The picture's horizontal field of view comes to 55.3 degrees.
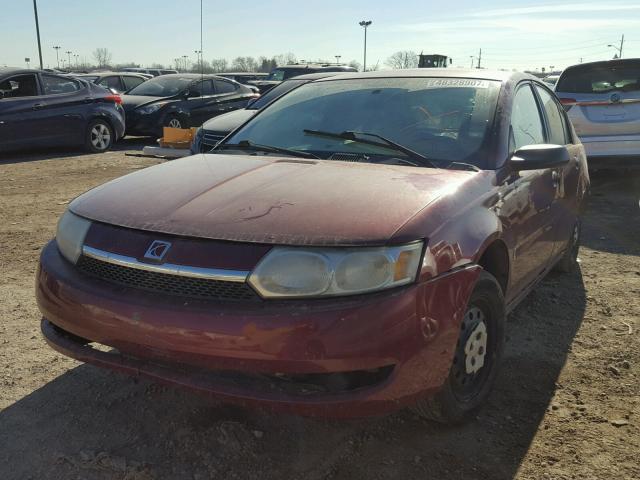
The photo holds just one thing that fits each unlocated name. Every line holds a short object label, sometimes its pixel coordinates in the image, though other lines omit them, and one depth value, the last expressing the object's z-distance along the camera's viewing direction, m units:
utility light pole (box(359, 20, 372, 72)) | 59.73
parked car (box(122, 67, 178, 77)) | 33.08
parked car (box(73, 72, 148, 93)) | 16.88
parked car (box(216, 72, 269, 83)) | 27.34
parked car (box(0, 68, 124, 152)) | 10.09
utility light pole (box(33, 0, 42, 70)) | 33.34
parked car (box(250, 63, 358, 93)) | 15.45
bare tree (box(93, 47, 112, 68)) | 108.62
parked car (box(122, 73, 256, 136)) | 12.55
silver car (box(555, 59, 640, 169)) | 7.52
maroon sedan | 2.10
